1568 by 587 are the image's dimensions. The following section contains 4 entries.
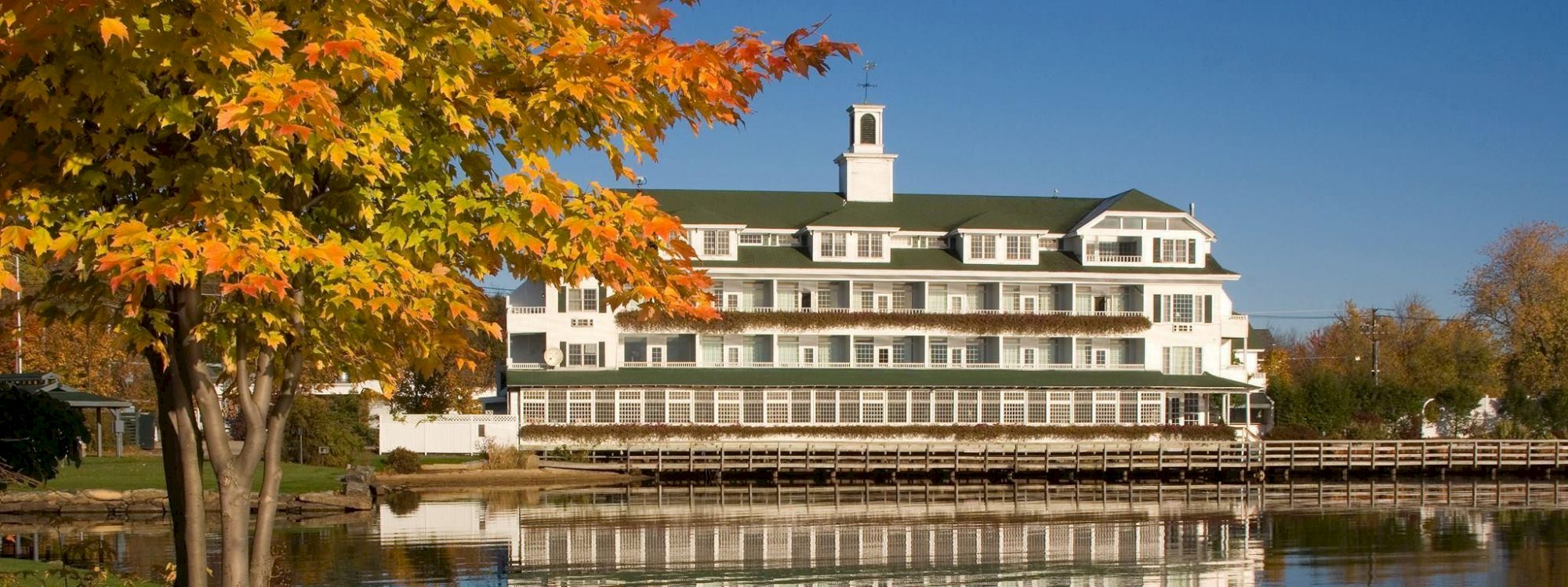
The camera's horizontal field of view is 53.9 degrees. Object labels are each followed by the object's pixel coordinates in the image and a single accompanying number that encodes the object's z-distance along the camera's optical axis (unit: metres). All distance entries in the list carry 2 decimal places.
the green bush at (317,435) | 57.38
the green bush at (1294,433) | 66.62
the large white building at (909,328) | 64.81
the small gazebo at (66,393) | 46.75
